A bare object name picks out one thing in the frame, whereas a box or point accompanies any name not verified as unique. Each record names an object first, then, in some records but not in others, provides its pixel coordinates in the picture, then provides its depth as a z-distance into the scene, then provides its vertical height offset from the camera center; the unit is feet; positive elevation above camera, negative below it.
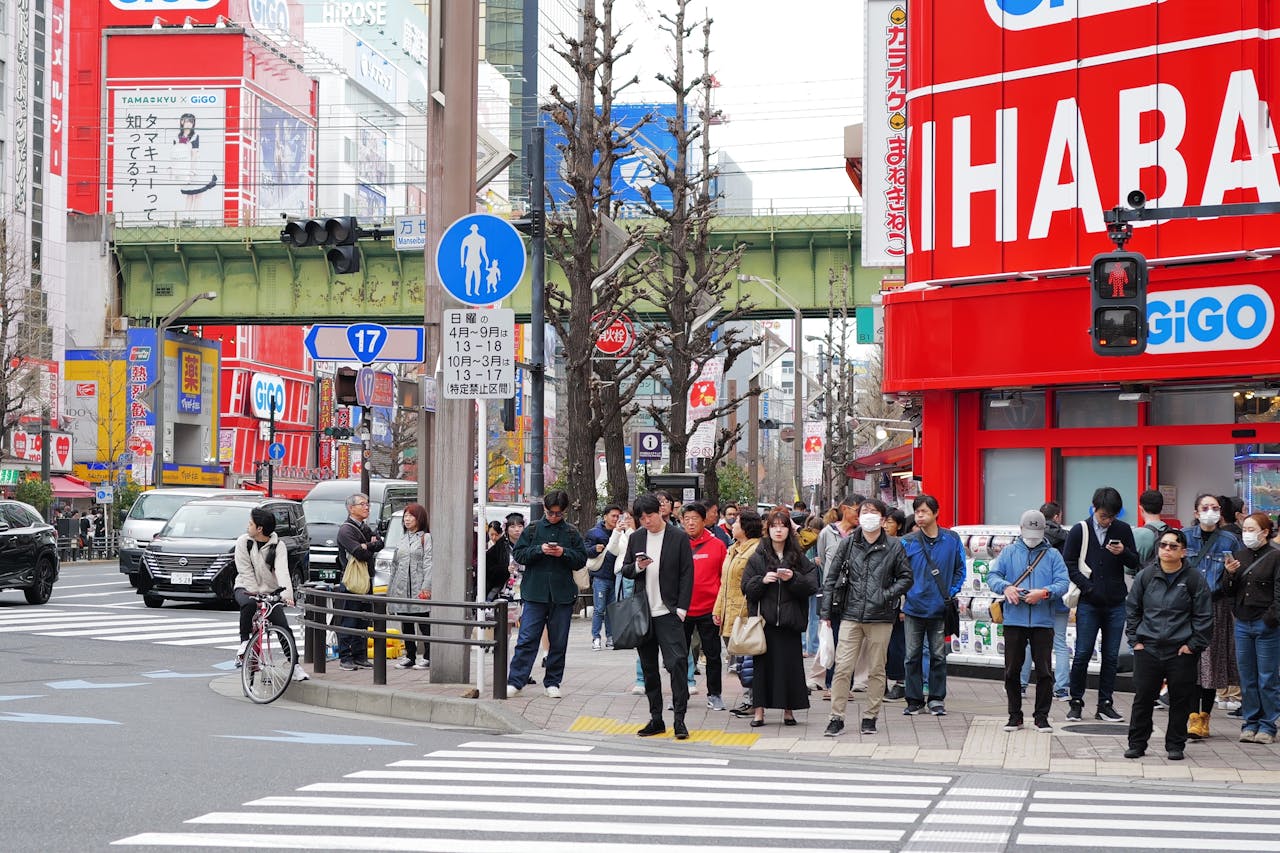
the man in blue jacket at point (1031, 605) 43.65 -3.63
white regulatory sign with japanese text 45.96 +2.98
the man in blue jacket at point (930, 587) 46.73 -3.38
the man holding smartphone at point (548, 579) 47.96 -3.30
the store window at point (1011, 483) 61.87 -0.67
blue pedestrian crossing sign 45.11 +5.48
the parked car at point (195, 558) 92.94 -5.32
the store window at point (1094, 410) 60.18 +2.03
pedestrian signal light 48.65 +4.69
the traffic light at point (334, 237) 71.95 +10.31
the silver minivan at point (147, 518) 107.55 -3.74
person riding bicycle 50.65 -3.16
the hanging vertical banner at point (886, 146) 75.92 +14.46
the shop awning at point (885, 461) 106.01 +0.25
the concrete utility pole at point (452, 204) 49.62 +7.85
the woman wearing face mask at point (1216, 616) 44.14 -4.02
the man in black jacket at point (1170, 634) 39.47 -3.95
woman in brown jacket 45.19 -2.91
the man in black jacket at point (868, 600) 42.93 -3.47
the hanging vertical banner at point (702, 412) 113.39 +3.55
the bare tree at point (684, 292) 113.19 +11.76
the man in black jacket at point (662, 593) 42.27 -3.23
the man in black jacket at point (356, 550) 56.03 -2.89
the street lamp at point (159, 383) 170.30 +8.90
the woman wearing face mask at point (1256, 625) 41.75 -3.95
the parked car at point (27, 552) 87.20 -4.79
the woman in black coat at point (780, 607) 43.93 -3.73
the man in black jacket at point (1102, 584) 46.68 -3.27
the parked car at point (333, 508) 112.88 -3.23
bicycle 49.47 -5.75
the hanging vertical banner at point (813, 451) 140.67 +1.18
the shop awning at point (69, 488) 215.31 -3.40
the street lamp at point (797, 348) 155.63 +10.78
